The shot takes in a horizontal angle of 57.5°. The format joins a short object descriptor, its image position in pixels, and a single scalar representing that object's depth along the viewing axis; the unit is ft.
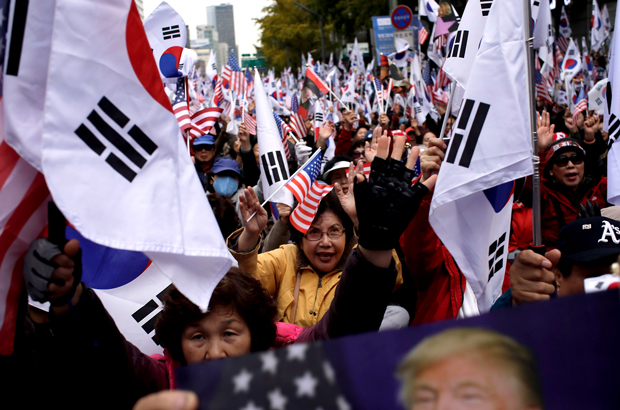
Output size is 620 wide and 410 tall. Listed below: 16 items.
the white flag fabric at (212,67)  38.78
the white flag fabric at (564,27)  47.78
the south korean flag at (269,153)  14.55
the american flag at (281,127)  20.16
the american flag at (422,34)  41.50
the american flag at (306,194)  10.56
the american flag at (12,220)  5.13
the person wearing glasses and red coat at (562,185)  13.37
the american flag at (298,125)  28.14
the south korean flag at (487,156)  7.54
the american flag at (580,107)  27.81
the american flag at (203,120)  20.48
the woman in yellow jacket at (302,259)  9.40
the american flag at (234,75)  32.32
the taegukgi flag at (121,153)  4.85
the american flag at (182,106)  16.12
